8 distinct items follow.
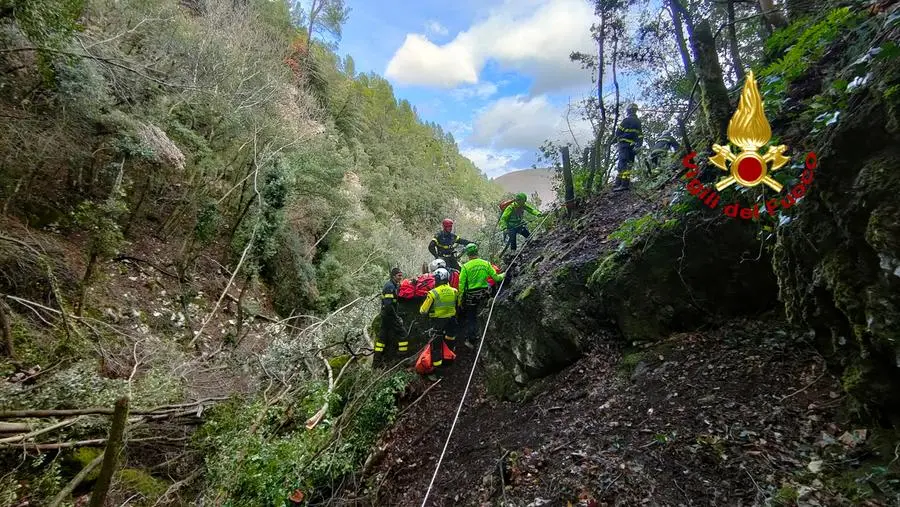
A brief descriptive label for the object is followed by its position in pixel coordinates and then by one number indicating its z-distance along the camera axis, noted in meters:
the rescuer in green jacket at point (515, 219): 8.55
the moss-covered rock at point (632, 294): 3.63
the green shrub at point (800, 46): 2.72
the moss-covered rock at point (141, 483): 5.57
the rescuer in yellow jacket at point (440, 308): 6.38
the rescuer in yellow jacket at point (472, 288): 6.69
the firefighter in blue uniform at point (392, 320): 7.00
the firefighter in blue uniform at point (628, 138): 7.78
